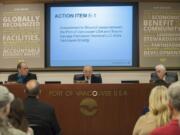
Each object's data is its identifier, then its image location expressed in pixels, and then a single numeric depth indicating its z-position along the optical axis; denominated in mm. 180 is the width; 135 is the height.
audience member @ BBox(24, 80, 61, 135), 4516
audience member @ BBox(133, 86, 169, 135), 2973
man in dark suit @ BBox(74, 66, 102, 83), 8008
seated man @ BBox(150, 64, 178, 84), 7720
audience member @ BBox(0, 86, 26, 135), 2373
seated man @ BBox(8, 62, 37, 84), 8016
